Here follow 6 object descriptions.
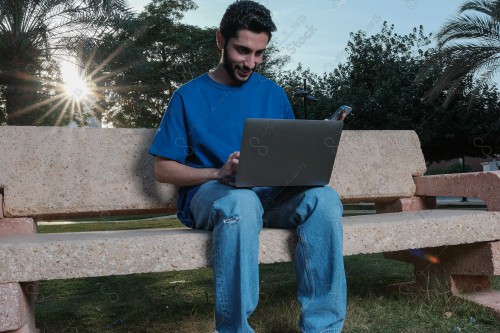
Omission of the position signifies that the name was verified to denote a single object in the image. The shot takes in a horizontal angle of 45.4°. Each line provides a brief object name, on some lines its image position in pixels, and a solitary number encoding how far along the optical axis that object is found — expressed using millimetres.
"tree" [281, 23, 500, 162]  20344
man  2283
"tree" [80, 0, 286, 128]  20906
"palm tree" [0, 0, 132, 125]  12781
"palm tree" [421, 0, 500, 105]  13656
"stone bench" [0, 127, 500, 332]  2426
